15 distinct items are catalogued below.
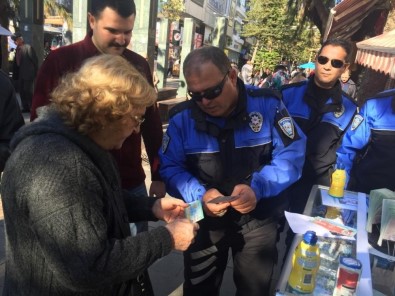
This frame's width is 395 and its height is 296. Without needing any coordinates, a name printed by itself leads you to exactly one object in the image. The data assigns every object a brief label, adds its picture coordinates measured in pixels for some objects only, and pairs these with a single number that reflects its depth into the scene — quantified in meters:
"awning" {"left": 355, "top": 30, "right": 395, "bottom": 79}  3.83
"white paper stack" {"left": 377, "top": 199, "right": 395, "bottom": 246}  1.92
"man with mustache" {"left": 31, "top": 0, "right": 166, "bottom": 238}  2.35
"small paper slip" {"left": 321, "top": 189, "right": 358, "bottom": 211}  2.35
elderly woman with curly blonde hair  1.18
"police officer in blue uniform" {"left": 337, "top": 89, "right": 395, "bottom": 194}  2.63
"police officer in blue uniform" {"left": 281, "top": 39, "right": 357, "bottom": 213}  2.95
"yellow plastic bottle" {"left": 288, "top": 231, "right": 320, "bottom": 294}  1.53
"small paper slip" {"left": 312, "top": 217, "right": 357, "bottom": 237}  1.95
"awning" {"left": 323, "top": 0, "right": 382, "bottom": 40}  8.61
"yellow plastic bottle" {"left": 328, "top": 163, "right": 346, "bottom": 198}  2.47
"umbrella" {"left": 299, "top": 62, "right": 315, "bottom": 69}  22.86
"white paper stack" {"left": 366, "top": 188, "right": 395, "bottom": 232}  2.07
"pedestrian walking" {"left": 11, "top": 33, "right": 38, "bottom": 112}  9.49
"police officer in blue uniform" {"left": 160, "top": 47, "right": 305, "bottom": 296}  2.09
